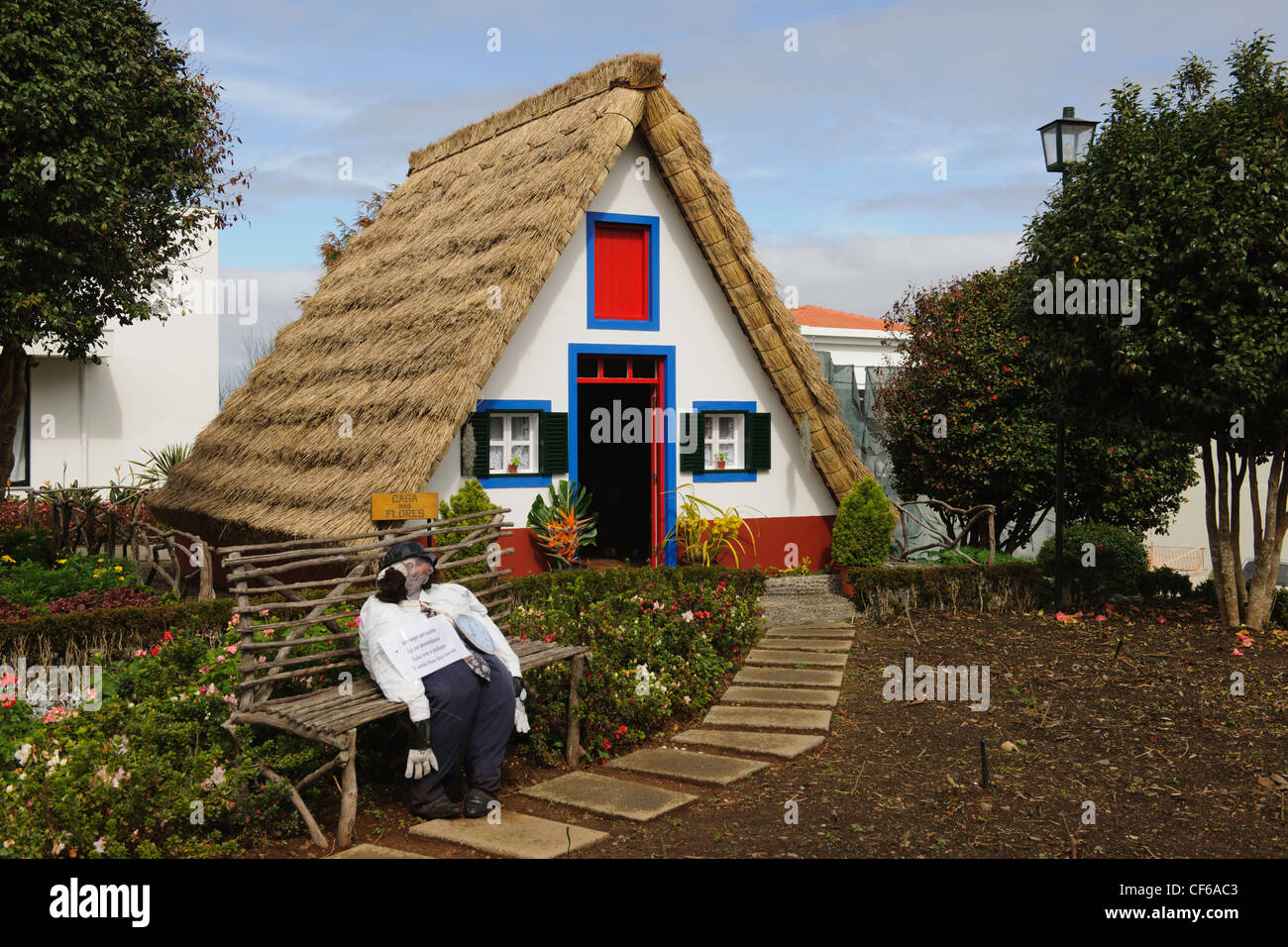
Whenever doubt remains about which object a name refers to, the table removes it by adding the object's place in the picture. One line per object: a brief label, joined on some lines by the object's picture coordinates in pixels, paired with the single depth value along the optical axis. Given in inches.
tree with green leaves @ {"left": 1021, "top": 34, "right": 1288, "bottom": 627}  366.6
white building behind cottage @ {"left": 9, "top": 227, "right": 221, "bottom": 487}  798.5
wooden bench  215.9
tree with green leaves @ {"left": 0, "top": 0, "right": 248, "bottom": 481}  410.3
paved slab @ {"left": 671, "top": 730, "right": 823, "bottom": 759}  277.6
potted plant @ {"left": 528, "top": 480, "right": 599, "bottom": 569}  477.4
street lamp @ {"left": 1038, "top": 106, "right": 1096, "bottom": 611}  423.2
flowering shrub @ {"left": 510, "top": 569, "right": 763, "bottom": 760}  281.3
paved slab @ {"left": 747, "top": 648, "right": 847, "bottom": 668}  377.1
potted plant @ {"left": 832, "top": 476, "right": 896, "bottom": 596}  503.2
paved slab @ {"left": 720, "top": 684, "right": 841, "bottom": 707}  323.0
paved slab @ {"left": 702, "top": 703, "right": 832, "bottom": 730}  298.5
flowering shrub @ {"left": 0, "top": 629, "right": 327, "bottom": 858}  196.7
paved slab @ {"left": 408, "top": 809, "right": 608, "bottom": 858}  209.9
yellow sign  380.2
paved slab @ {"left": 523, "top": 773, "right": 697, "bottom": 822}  233.1
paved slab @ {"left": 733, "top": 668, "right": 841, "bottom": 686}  347.3
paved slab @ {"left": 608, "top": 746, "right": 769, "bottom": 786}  257.1
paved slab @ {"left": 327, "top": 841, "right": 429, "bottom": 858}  207.8
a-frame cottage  457.1
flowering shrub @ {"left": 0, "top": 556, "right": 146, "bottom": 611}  398.3
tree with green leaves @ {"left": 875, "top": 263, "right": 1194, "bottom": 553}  579.2
